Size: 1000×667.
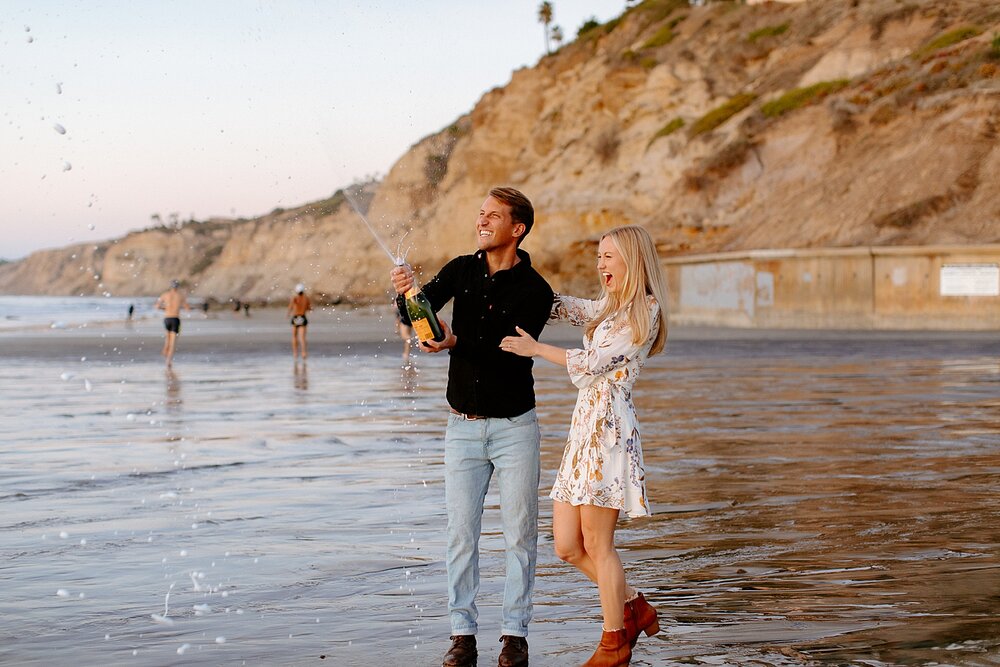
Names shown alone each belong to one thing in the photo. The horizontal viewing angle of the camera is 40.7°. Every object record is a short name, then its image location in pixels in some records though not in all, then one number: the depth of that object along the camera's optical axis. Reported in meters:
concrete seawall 36.78
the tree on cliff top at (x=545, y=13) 125.06
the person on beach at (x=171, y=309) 25.55
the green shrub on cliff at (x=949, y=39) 53.16
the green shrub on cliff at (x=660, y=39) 75.31
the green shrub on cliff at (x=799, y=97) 54.16
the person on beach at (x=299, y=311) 27.50
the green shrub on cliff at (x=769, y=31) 68.12
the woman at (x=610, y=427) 5.08
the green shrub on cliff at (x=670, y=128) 62.75
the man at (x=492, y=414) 5.22
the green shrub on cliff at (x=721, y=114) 59.88
